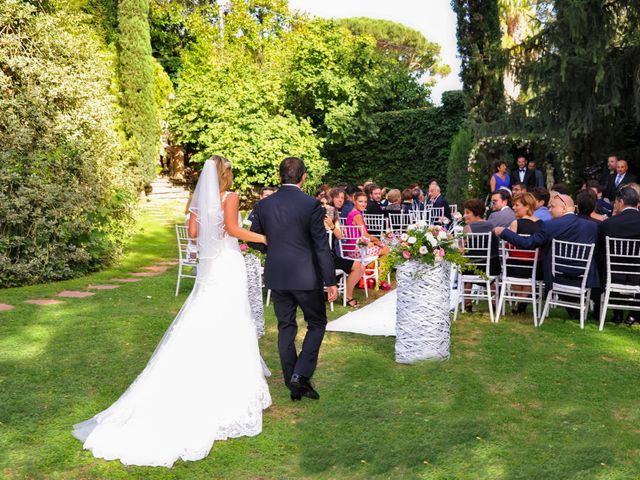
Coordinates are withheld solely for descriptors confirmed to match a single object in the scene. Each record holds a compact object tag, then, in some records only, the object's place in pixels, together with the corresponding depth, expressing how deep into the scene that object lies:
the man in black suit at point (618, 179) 11.38
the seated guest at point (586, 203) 7.63
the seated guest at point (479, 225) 7.84
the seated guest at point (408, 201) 12.90
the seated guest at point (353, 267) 8.52
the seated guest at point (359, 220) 9.25
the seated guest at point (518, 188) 11.20
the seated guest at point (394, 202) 12.05
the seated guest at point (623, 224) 7.15
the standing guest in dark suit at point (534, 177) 14.45
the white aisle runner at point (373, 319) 7.32
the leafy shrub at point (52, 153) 10.62
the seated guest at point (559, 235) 7.29
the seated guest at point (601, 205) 9.34
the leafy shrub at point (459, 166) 18.78
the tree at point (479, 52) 18.03
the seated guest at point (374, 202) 11.43
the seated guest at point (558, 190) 7.89
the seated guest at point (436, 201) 12.32
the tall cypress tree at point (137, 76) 20.73
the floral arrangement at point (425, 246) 5.98
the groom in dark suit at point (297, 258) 4.77
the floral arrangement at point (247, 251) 7.48
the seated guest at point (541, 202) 8.50
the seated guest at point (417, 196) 13.71
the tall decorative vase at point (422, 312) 5.98
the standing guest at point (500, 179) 14.51
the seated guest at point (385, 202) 13.16
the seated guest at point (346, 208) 10.45
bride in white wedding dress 4.04
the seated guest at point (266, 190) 8.62
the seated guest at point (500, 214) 8.06
